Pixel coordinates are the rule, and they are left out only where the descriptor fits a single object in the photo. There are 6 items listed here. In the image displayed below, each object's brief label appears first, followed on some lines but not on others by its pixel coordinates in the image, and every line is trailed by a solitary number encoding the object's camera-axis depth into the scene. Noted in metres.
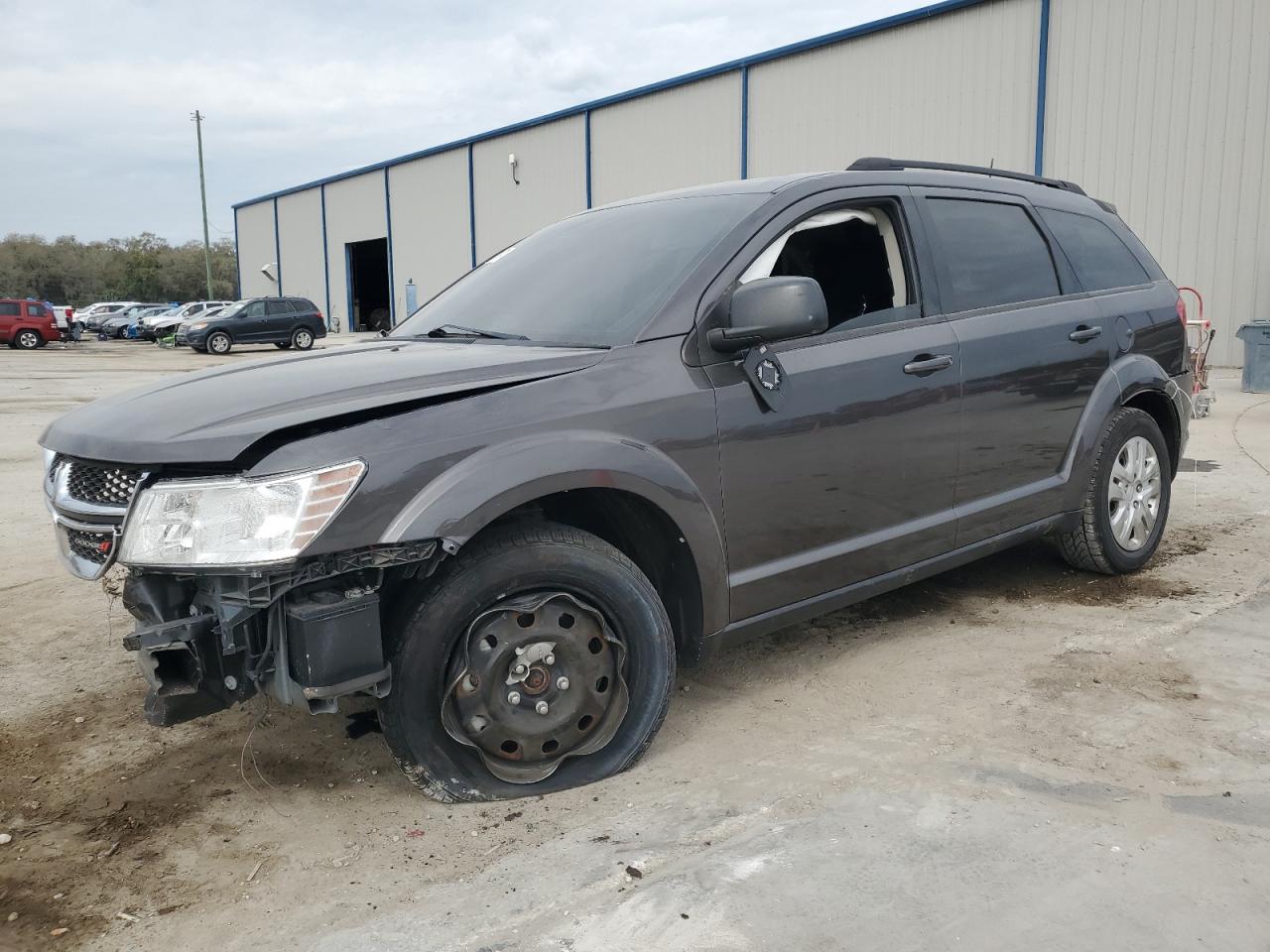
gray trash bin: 12.54
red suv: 33.09
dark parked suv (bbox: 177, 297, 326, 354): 29.03
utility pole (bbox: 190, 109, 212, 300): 55.38
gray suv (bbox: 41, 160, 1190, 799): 2.40
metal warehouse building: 15.21
